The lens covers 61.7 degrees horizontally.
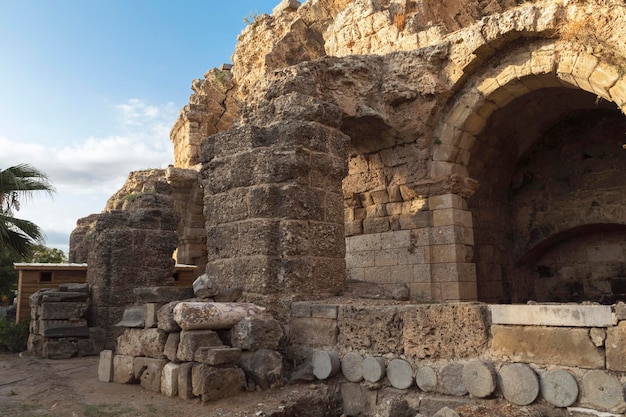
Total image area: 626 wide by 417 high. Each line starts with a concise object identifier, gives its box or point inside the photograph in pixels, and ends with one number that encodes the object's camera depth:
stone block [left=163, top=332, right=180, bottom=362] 4.19
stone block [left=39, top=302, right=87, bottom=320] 7.29
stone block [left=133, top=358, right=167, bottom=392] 4.29
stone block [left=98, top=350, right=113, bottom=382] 4.85
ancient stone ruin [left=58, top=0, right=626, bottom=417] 3.58
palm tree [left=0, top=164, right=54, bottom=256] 10.09
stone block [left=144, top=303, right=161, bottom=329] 4.55
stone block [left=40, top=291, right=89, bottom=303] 7.38
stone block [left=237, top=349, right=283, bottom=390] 4.09
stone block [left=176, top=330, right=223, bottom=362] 3.99
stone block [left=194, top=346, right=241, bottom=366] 3.87
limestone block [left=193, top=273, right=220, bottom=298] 4.70
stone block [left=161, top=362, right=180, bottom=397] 4.07
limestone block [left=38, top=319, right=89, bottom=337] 7.17
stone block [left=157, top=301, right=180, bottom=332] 4.28
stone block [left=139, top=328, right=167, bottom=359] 4.37
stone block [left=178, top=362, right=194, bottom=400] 3.93
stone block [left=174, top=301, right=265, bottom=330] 4.11
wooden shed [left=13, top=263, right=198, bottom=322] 8.73
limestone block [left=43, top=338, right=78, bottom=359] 7.02
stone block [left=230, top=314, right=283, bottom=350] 4.25
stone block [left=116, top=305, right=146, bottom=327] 4.73
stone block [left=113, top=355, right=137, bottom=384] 4.62
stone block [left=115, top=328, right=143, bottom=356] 4.63
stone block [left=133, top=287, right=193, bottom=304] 4.66
